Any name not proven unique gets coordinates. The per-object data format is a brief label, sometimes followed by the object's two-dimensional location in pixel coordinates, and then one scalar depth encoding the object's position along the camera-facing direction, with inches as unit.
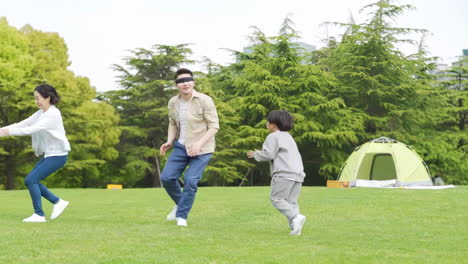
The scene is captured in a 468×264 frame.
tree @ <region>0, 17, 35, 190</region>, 1128.8
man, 280.8
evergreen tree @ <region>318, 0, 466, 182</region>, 1336.1
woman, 288.4
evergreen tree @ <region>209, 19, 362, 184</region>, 1280.8
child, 259.1
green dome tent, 833.5
